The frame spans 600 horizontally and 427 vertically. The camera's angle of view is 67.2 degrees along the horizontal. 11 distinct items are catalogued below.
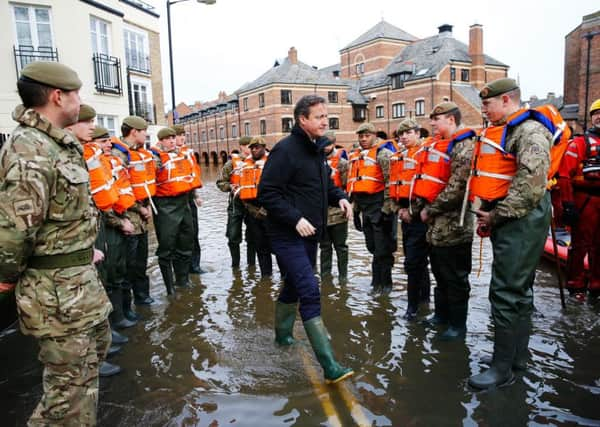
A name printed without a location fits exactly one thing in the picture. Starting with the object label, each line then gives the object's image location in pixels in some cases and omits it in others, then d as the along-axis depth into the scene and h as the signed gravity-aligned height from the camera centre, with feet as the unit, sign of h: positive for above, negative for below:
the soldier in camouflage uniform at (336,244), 23.98 -5.15
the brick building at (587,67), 84.58 +14.24
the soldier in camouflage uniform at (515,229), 11.74 -2.34
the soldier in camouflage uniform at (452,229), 15.16 -2.87
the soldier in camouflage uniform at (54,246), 8.27 -1.71
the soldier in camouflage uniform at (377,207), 21.65 -2.96
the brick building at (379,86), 158.10 +23.23
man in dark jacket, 13.00 -1.62
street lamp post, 50.09 +12.44
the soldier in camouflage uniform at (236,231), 27.61 -4.86
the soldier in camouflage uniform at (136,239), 18.93 -3.68
